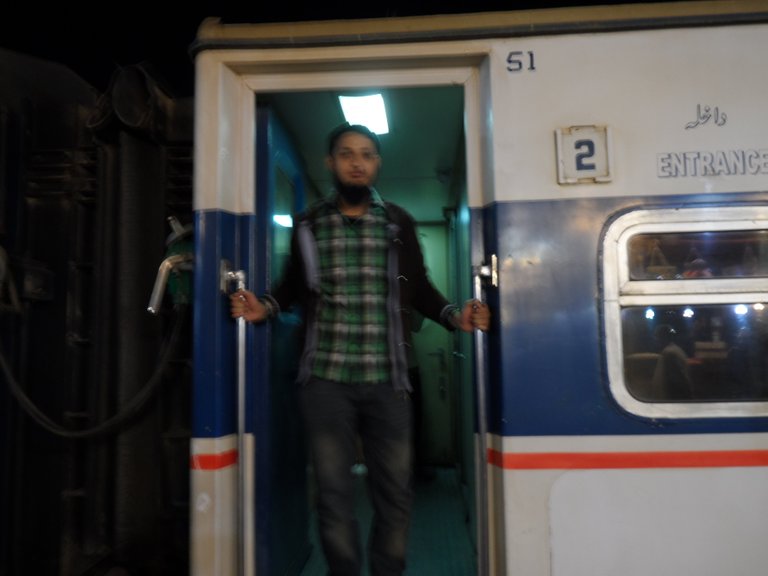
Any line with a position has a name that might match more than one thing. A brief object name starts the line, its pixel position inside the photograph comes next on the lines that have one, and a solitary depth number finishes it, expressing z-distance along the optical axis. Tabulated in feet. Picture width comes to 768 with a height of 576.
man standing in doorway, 7.07
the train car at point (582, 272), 6.44
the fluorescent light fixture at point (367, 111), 9.43
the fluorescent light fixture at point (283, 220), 9.21
